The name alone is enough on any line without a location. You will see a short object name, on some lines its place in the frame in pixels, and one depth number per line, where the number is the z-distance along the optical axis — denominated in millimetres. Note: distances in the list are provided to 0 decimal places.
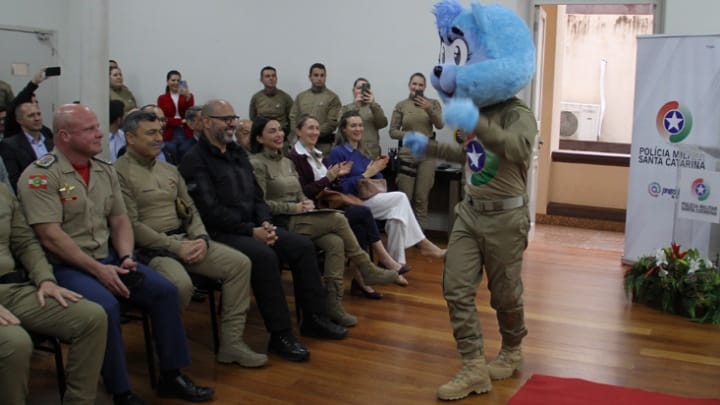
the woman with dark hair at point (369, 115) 7508
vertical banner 5844
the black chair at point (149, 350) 3564
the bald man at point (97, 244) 3182
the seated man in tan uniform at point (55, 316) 2971
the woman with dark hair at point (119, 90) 8844
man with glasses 4035
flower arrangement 4888
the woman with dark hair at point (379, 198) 5496
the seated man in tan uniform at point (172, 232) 3760
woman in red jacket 8258
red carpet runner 3488
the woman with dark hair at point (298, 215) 4578
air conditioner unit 11328
